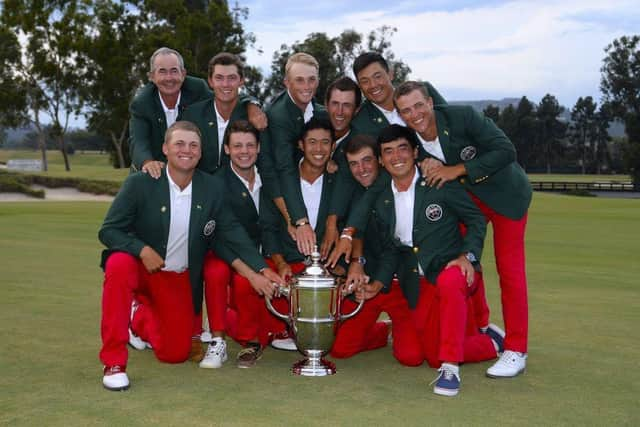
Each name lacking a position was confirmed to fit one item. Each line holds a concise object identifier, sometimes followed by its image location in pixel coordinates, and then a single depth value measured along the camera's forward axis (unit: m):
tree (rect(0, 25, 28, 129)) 50.66
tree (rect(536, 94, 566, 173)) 97.81
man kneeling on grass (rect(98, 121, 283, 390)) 4.98
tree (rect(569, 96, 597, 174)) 100.50
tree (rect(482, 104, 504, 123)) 97.19
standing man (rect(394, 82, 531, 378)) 5.18
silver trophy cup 5.07
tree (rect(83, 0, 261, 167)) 47.91
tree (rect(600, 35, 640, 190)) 67.74
